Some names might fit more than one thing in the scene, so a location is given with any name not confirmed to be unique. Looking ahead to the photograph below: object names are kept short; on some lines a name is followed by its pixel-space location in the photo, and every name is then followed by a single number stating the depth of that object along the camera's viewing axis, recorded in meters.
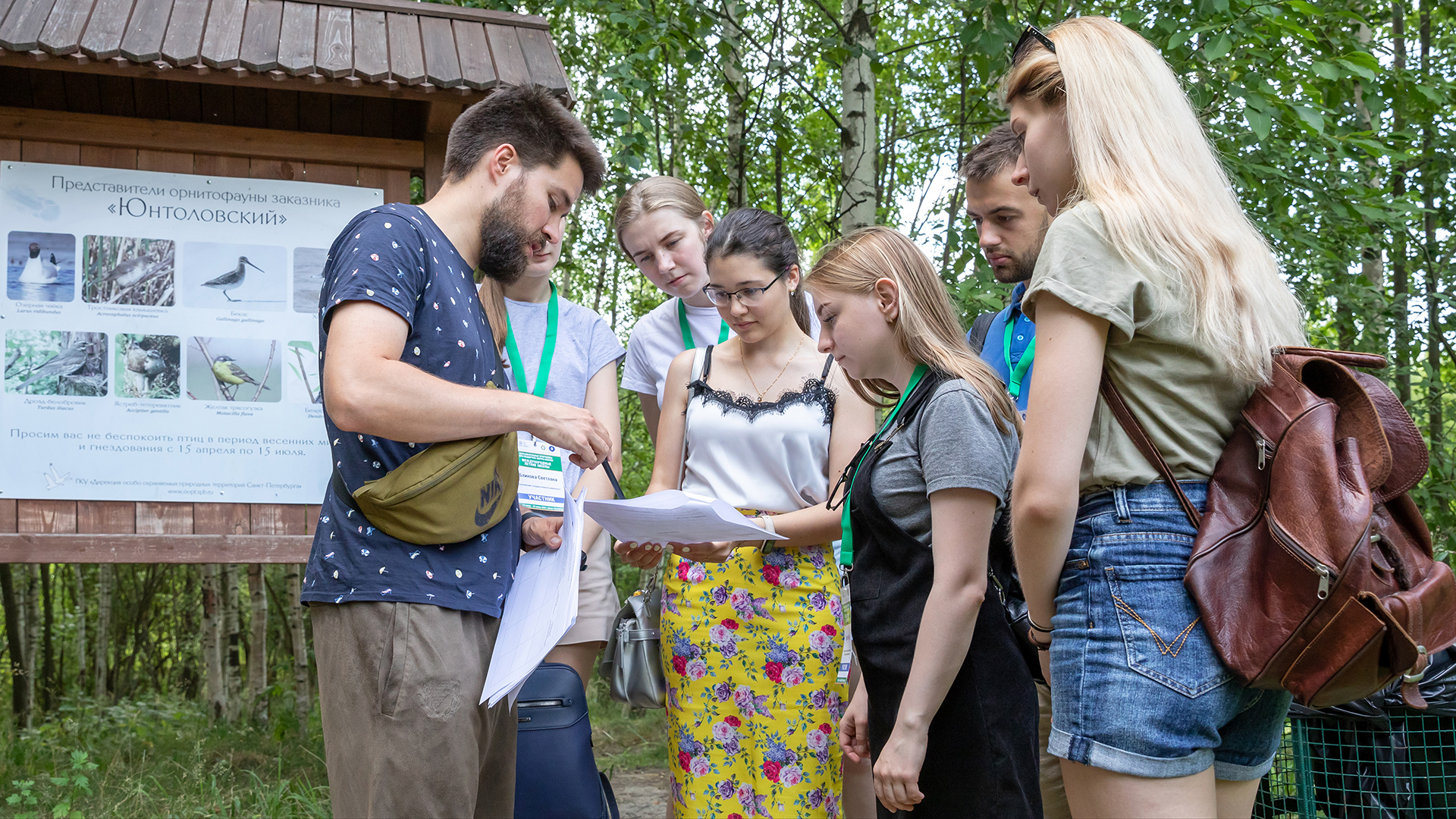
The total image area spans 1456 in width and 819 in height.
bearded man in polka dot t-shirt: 1.90
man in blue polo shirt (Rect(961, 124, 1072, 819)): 2.65
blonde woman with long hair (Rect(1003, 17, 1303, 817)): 1.43
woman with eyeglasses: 2.78
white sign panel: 3.40
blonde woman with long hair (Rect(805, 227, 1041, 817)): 1.98
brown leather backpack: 1.33
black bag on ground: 2.72
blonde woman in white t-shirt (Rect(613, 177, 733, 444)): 3.55
